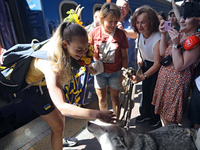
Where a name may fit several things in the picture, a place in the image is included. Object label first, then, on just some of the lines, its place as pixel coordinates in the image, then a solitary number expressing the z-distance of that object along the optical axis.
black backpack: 1.58
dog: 1.16
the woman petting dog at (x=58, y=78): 1.15
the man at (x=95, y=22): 2.90
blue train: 2.65
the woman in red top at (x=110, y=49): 2.04
